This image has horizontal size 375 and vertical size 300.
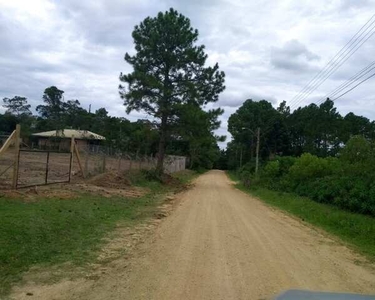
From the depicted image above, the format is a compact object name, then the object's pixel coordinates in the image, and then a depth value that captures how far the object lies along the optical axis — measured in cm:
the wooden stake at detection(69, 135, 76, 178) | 2098
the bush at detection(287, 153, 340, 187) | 3080
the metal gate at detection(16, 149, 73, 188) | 1767
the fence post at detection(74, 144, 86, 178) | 2134
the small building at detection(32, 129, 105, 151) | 5959
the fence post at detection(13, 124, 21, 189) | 1398
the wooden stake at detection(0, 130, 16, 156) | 1331
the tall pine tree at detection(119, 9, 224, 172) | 3341
